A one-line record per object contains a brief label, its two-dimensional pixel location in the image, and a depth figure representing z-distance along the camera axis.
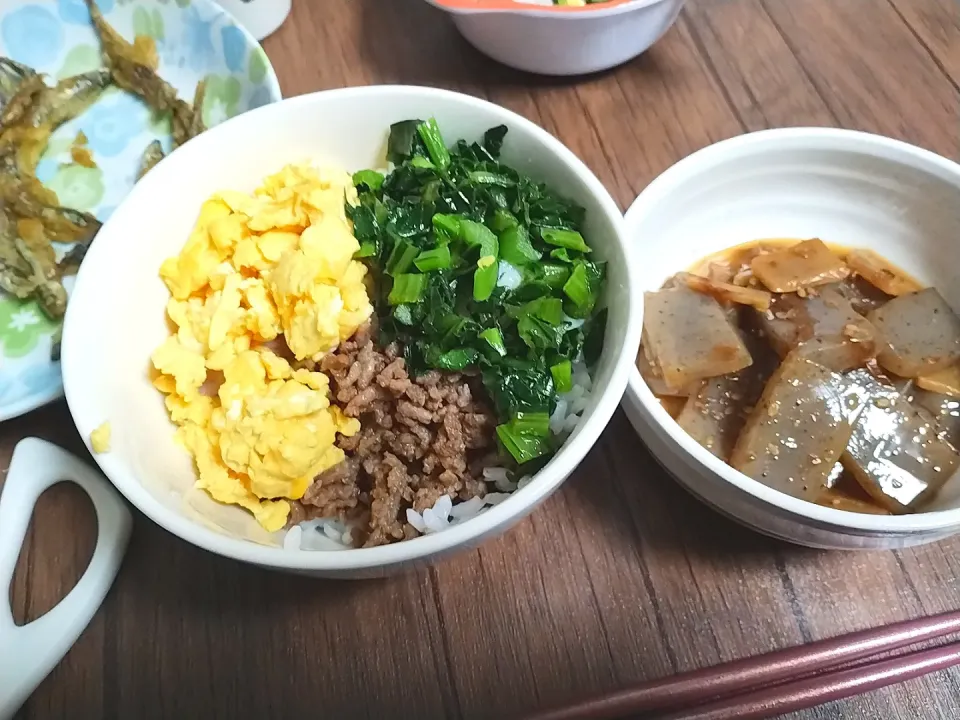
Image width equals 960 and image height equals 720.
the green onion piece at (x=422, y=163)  0.25
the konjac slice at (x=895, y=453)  0.24
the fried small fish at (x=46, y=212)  0.31
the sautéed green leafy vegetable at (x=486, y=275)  0.23
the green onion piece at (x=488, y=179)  0.24
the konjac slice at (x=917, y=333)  0.25
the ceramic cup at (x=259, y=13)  0.35
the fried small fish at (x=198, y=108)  0.33
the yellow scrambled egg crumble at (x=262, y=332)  0.22
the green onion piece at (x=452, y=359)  0.23
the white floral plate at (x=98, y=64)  0.32
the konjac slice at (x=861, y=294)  0.27
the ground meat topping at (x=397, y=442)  0.22
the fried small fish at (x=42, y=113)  0.33
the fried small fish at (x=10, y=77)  0.33
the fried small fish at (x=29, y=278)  0.29
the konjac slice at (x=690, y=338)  0.25
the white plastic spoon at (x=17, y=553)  0.21
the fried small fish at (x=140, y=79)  0.33
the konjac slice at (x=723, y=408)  0.24
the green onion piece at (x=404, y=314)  0.23
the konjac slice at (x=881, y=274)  0.28
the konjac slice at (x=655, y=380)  0.25
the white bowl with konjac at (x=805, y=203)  0.27
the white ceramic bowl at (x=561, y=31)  0.29
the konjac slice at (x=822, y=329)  0.25
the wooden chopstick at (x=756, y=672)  0.21
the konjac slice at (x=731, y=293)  0.26
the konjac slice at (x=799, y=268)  0.27
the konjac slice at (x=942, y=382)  0.25
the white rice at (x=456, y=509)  0.21
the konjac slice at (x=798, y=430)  0.23
